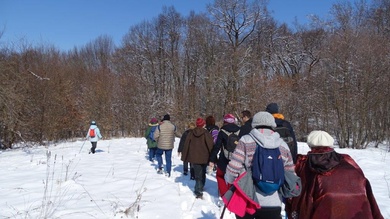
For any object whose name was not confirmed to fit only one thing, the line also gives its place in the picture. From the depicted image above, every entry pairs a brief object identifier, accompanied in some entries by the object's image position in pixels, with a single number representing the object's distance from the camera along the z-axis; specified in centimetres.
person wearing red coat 312
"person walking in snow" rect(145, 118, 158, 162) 1108
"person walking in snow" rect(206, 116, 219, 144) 894
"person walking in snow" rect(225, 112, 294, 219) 353
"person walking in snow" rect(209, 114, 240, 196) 637
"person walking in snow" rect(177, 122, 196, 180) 902
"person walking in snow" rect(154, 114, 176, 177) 931
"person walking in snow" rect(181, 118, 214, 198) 712
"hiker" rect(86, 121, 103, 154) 1418
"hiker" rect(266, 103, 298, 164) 546
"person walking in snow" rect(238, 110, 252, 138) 609
